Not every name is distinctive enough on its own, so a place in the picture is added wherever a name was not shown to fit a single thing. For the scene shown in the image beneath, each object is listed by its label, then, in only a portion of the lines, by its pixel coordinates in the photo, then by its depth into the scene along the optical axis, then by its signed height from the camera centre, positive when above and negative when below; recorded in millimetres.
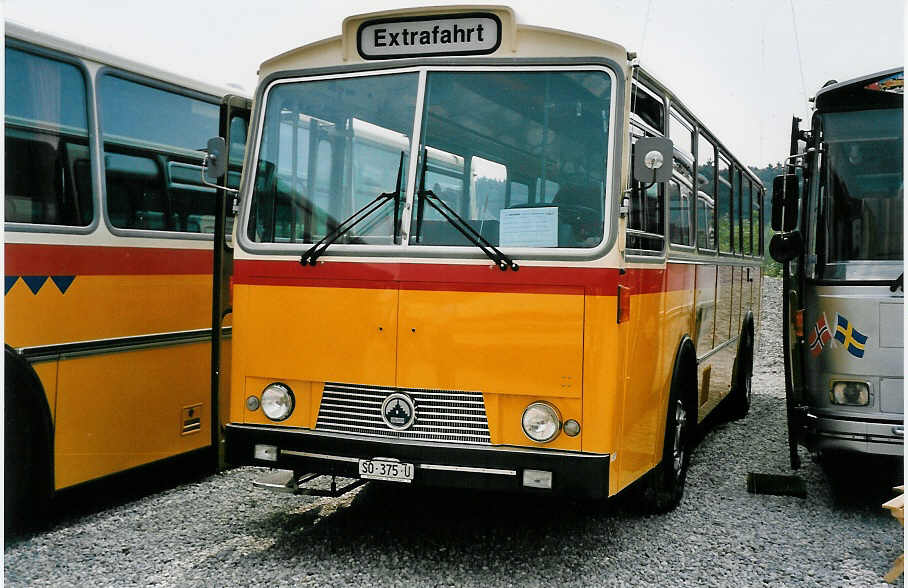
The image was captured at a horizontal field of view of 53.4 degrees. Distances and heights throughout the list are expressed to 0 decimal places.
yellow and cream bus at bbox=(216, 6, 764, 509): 4621 +160
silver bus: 5934 +227
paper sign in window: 4703 +325
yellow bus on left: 5230 +115
